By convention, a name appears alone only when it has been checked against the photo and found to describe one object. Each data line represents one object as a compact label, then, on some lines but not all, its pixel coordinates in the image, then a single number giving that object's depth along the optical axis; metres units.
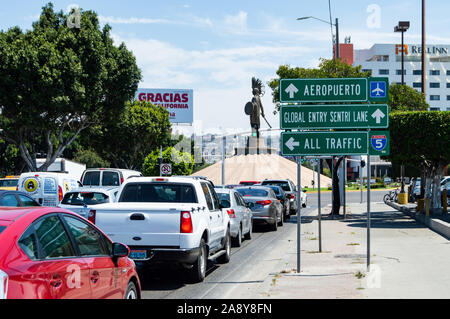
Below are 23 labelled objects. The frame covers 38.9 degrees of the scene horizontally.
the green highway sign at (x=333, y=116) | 11.95
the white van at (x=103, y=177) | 26.89
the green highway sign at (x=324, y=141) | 11.89
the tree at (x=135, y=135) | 59.91
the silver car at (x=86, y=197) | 18.18
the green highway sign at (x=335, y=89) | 12.00
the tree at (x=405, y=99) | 33.78
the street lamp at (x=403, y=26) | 44.44
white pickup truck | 10.36
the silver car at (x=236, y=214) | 16.67
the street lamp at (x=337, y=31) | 33.67
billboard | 95.59
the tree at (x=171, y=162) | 77.62
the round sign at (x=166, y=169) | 38.31
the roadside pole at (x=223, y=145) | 43.47
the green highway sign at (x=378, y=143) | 12.01
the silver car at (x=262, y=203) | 21.80
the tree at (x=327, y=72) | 30.91
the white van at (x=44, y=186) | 23.25
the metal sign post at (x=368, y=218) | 11.48
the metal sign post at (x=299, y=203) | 11.59
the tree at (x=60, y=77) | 34.00
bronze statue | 68.94
